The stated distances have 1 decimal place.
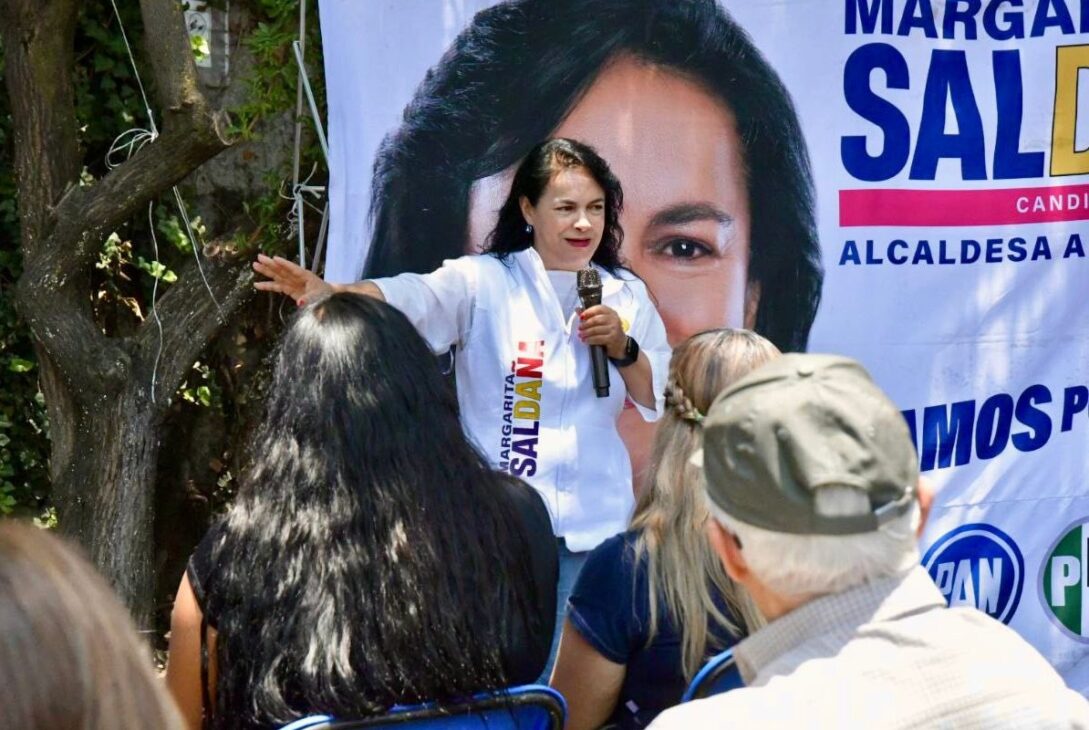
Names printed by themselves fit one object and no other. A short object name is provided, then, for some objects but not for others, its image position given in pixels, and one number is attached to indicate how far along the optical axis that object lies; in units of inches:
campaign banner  303.7
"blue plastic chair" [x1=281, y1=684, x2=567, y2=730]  138.3
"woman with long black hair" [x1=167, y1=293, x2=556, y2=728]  142.5
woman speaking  277.3
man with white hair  96.9
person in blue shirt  166.4
